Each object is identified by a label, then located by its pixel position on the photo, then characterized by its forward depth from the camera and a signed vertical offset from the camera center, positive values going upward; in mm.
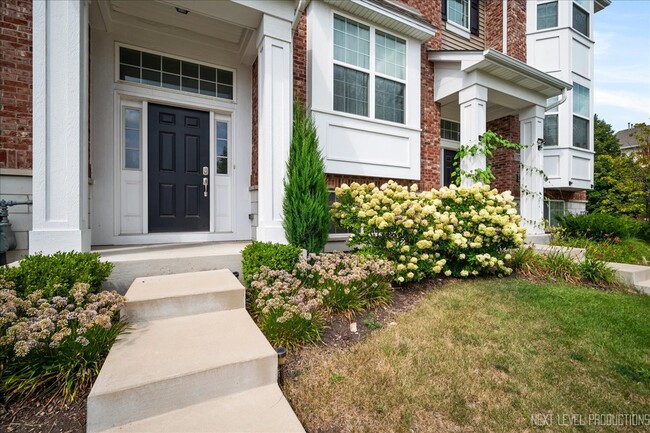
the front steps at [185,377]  1628 -959
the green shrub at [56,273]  2420 -501
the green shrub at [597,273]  4684 -912
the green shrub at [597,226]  7328 -306
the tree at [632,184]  8617 +889
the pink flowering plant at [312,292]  2532 -788
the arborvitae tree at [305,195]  3947 +243
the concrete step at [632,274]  4648 -932
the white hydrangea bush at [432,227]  3973 -177
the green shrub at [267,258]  3332 -499
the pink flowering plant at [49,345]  1822 -846
